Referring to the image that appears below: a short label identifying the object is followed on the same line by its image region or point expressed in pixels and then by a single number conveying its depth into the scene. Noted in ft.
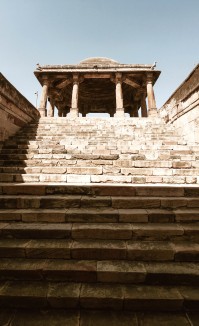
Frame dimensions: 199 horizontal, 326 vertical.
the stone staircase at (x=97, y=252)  6.18
